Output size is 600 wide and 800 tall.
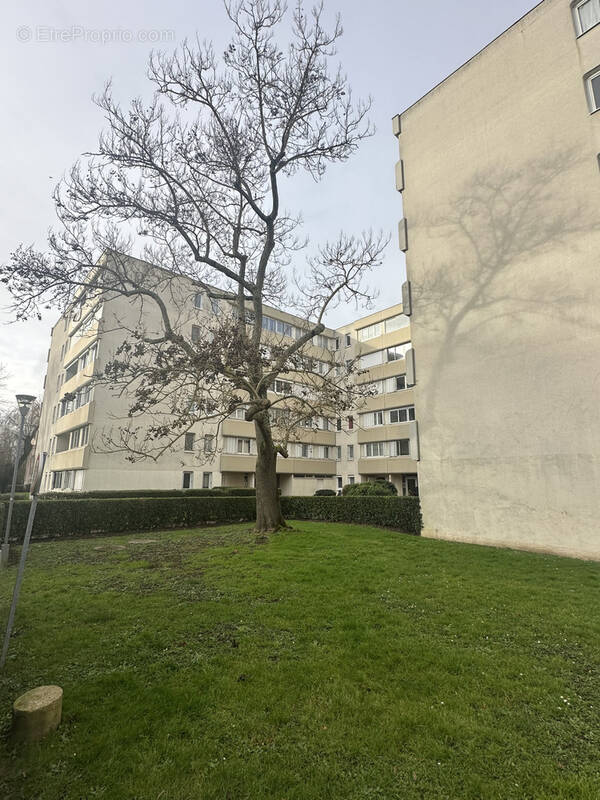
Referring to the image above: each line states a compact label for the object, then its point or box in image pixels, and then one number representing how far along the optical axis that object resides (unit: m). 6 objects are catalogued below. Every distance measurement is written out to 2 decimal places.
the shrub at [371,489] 22.42
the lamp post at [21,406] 9.73
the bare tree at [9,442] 52.81
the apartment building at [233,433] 26.17
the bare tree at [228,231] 12.33
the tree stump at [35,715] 3.32
